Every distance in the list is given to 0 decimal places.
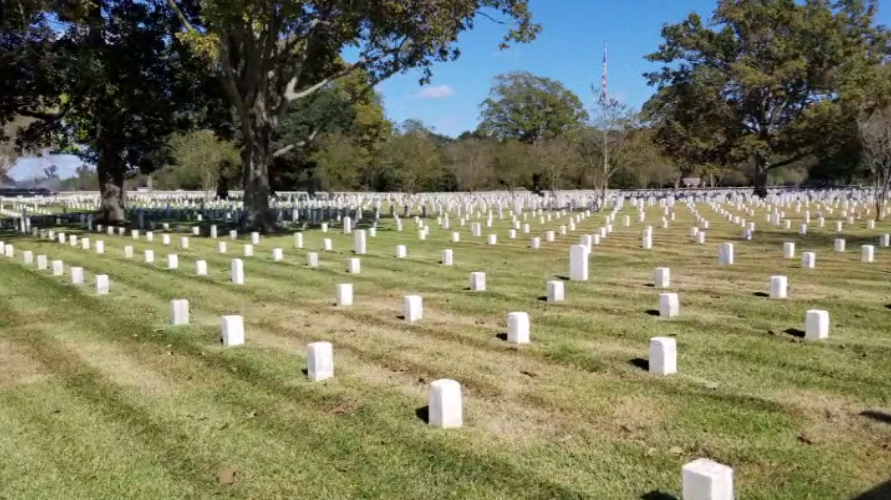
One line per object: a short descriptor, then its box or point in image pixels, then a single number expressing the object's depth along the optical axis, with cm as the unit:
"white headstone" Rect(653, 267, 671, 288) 1064
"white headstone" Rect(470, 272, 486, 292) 1088
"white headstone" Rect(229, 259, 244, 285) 1207
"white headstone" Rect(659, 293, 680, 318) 856
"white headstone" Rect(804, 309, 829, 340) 721
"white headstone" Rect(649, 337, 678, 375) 615
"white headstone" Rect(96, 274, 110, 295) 1110
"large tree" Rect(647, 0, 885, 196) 4619
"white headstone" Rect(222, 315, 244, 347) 759
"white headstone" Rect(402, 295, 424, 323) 870
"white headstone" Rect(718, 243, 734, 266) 1336
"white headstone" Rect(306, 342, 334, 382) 621
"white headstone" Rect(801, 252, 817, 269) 1250
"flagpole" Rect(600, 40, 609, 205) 3553
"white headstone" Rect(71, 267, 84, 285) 1209
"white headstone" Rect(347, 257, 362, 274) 1317
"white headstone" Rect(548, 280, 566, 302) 978
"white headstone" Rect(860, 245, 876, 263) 1313
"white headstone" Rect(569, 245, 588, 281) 1171
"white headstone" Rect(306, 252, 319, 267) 1417
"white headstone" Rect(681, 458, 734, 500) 364
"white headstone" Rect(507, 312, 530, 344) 743
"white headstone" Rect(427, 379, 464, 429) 503
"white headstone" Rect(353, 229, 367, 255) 1644
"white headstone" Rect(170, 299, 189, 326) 871
